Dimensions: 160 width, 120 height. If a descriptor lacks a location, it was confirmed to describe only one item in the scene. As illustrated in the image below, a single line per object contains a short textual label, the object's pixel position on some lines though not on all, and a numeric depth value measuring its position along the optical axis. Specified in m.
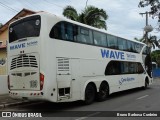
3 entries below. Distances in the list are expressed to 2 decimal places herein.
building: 23.82
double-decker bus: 11.79
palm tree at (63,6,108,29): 29.89
